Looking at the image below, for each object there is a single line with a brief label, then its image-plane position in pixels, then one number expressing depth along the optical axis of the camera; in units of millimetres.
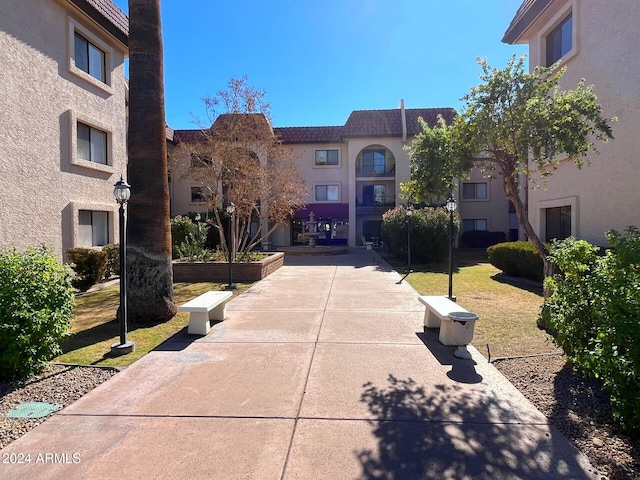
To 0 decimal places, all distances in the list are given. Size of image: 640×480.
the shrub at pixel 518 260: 12148
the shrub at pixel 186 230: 20938
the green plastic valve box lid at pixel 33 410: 3918
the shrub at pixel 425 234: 18781
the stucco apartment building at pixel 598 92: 9477
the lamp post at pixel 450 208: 10114
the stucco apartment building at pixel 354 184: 30094
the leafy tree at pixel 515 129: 6637
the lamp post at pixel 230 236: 11780
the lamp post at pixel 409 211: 17000
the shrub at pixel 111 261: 12655
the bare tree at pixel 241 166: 14141
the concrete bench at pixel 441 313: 6102
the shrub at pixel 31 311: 4441
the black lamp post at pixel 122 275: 5805
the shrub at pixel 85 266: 11258
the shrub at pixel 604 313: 3244
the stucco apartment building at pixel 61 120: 9844
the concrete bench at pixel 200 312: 6551
